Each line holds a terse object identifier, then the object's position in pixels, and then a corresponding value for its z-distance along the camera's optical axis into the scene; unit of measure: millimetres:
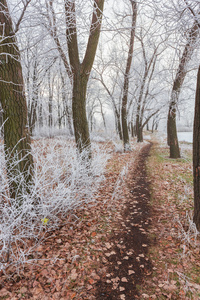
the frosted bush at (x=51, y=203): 2625
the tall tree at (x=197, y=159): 3239
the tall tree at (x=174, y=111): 8854
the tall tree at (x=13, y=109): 3340
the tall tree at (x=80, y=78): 5555
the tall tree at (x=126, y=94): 10556
